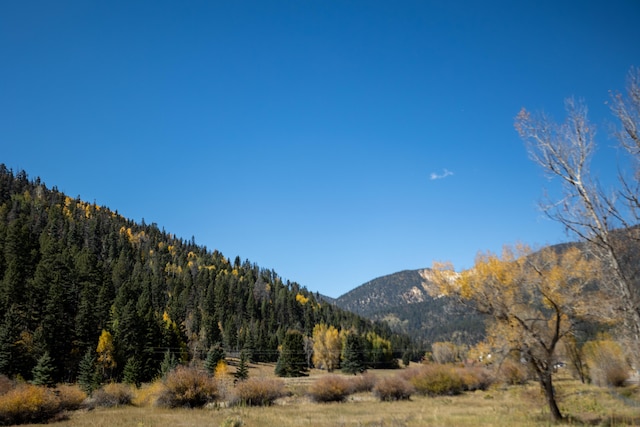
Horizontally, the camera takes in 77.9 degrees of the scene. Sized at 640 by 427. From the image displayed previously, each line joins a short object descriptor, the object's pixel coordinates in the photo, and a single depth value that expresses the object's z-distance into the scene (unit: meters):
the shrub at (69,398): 29.20
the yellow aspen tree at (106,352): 61.88
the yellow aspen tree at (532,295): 16.67
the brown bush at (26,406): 24.98
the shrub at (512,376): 39.44
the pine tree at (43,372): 46.26
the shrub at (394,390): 37.22
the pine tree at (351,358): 92.00
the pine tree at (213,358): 66.19
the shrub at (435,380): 41.34
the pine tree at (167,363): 54.90
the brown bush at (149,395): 32.53
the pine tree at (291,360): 82.12
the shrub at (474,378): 44.31
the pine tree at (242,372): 56.22
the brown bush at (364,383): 42.58
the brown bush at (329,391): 37.09
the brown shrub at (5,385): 26.42
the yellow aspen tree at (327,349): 105.25
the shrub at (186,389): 31.91
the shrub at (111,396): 33.28
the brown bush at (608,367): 38.53
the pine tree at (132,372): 57.16
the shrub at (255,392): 34.38
